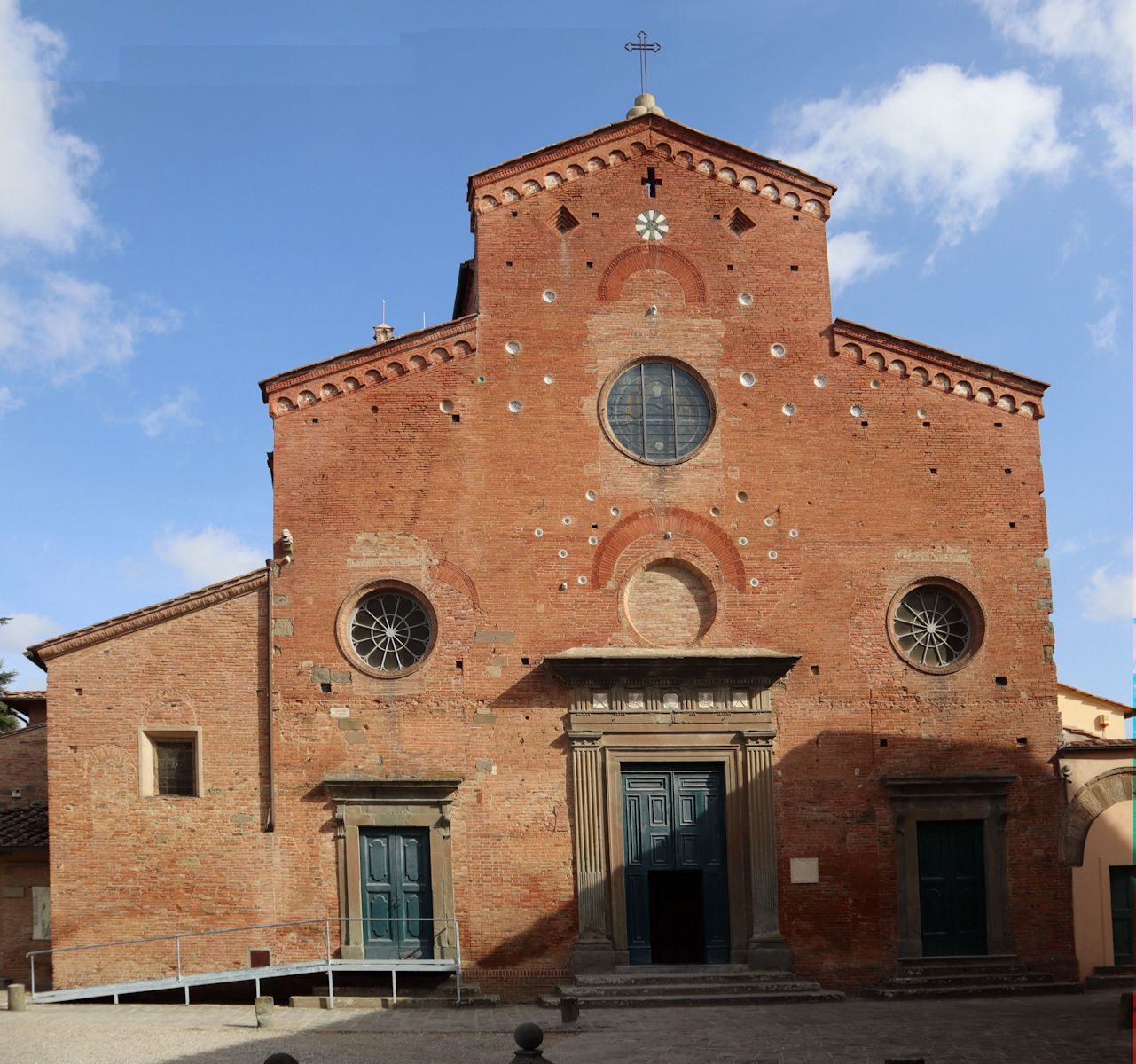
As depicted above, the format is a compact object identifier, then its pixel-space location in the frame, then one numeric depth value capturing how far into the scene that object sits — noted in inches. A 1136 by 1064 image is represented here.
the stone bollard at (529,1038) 421.4
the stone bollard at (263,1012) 634.8
